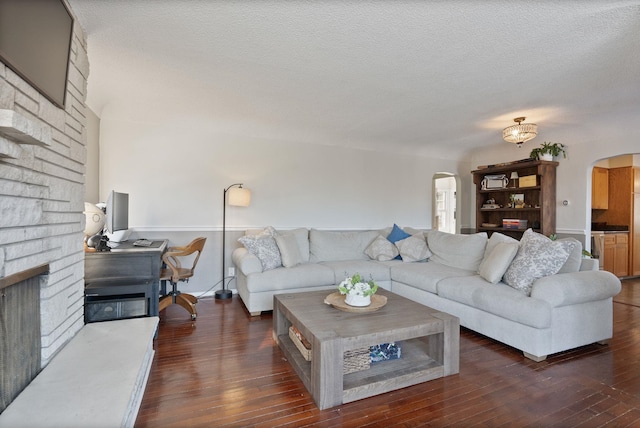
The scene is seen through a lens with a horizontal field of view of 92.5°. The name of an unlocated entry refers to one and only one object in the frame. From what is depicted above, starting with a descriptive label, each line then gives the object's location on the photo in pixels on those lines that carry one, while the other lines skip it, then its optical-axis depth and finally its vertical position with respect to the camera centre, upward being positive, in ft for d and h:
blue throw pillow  14.66 -0.95
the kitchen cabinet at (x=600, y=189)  18.25 +1.73
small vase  7.49 -2.10
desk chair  10.27 -2.11
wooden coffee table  5.79 -2.70
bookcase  14.99 +1.02
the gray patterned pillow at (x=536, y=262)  8.29 -1.25
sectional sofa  7.75 -2.11
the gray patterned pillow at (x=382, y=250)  13.92 -1.62
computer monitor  8.88 +0.01
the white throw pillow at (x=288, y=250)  11.85 -1.44
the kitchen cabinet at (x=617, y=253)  17.03 -2.04
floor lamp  13.20 +0.63
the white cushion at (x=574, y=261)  8.70 -1.25
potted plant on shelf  14.78 +3.18
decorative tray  7.32 -2.23
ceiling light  12.02 +3.37
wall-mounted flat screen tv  3.84 +2.45
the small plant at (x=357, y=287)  7.55 -1.82
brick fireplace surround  3.90 +0.30
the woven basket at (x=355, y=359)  6.64 -3.19
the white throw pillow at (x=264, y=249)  11.54 -1.38
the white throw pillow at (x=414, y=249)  13.44 -1.51
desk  8.08 -1.94
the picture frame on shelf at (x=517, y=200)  16.33 +0.87
